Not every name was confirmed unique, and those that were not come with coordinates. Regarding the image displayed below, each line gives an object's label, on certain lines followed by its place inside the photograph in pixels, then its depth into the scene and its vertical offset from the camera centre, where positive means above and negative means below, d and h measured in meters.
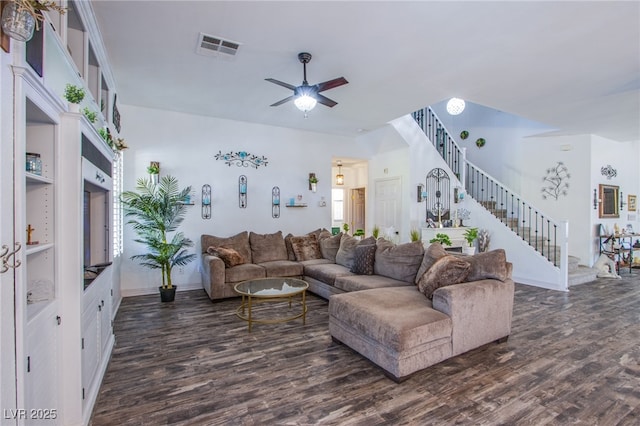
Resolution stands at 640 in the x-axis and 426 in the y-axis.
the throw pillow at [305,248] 5.86 -0.64
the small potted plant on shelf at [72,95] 2.10 +0.79
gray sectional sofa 2.61 -0.86
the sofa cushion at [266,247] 5.71 -0.61
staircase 6.93 +0.56
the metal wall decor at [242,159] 5.99 +1.05
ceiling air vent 3.17 +1.72
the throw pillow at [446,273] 3.06 -0.59
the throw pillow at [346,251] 5.07 -0.61
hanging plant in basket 1.28 +0.80
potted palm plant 4.84 -0.12
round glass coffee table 3.67 -0.93
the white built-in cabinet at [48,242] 1.33 -0.14
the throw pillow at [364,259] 4.48 -0.65
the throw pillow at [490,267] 3.18 -0.55
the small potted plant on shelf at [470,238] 6.69 -0.54
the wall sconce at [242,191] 6.11 +0.43
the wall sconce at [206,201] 5.80 +0.23
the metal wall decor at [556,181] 7.28 +0.70
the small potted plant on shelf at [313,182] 6.71 +0.66
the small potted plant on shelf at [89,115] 2.30 +0.74
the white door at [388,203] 7.34 +0.24
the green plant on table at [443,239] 6.31 -0.52
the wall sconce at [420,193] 7.12 +0.43
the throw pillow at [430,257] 3.51 -0.48
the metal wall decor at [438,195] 7.28 +0.40
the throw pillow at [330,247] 5.68 -0.60
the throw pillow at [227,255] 4.98 -0.65
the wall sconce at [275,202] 6.43 +0.23
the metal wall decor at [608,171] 7.37 +0.94
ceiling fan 3.44 +1.36
